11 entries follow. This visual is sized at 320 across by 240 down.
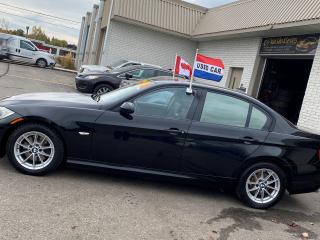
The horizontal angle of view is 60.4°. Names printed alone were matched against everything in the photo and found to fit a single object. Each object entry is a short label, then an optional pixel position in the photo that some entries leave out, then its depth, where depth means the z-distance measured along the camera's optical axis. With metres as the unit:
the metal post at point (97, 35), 18.13
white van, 17.32
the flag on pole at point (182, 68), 6.95
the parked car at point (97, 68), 10.14
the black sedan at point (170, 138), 3.52
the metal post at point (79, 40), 24.66
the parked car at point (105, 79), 9.28
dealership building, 8.12
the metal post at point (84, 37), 23.38
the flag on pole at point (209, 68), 4.84
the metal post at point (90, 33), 21.01
